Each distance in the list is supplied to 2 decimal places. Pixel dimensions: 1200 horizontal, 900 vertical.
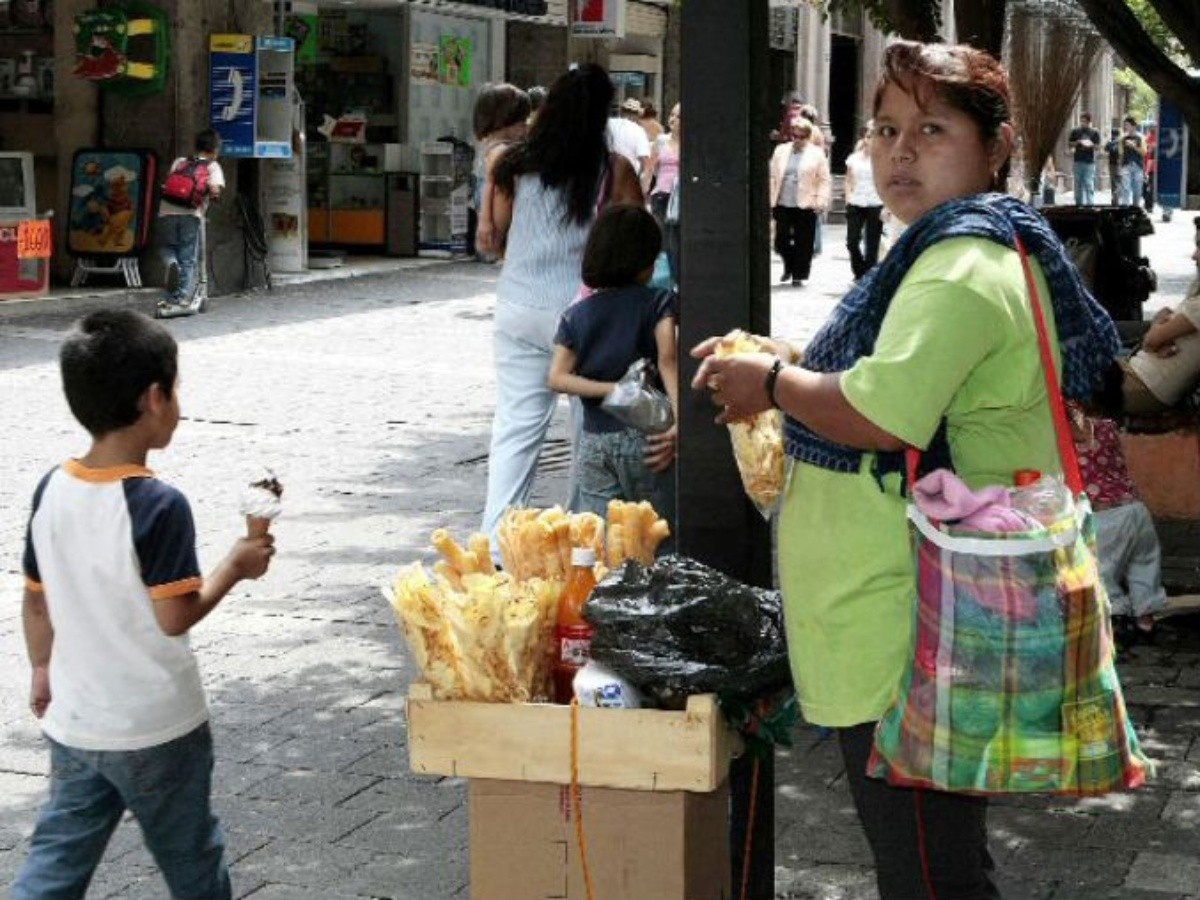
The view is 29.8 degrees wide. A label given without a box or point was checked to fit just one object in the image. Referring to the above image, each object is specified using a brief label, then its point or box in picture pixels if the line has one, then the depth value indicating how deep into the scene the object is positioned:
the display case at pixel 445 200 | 24.84
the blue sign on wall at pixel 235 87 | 19.95
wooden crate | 3.54
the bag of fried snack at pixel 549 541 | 3.99
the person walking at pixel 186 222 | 18.39
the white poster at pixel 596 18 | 27.03
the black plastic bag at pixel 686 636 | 3.61
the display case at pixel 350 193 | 25.06
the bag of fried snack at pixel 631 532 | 4.04
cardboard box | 3.60
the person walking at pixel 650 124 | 23.21
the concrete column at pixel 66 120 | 19.81
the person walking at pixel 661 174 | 20.23
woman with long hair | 7.42
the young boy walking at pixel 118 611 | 3.72
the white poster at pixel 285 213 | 21.33
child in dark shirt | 6.60
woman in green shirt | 3.25
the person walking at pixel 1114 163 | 41.30
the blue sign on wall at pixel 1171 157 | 18.58
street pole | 3.90
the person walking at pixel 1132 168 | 40.44
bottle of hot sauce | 3.81
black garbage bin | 12.00
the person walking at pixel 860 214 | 22.92
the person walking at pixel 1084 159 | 37.78
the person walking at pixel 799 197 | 22.23
